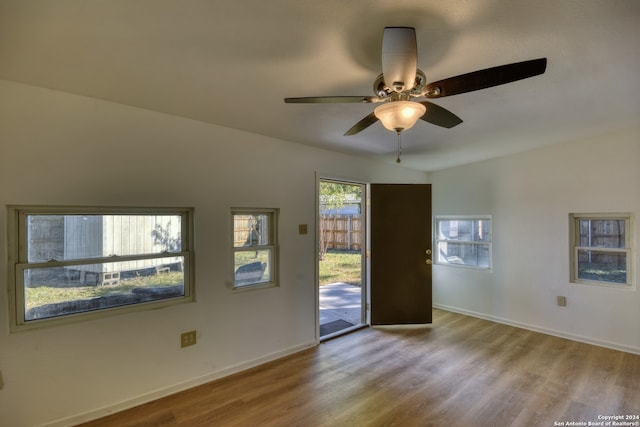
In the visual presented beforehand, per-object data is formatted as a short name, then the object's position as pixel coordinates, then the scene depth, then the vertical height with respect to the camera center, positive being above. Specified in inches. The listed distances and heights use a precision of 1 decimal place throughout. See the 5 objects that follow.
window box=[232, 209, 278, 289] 115.8 -10.5
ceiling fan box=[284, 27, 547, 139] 48.7 +24.8
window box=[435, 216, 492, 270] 173.2 -12.7
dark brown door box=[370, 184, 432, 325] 157.2 -17.6
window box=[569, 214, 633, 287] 131.6 -13.2
